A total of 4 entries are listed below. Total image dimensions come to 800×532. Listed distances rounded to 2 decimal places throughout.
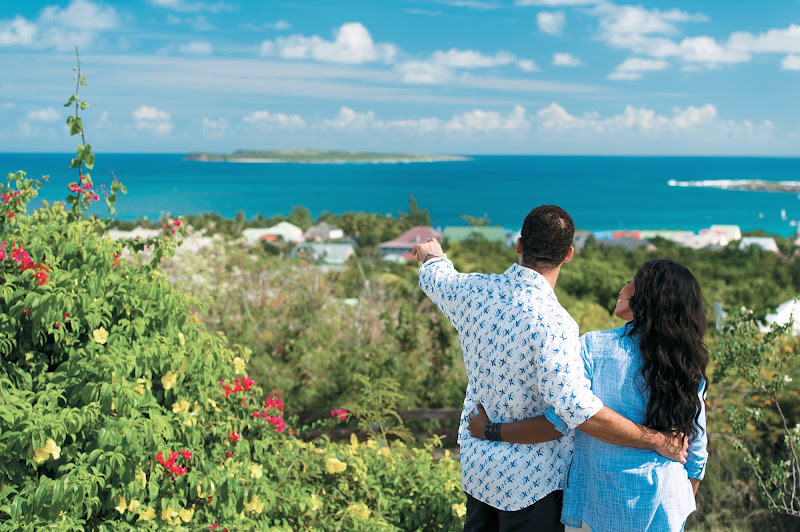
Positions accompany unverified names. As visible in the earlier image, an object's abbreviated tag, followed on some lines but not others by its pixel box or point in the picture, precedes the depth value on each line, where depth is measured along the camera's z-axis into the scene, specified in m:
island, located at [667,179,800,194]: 141.50
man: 1.92
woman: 1.95
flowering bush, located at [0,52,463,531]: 2.56
